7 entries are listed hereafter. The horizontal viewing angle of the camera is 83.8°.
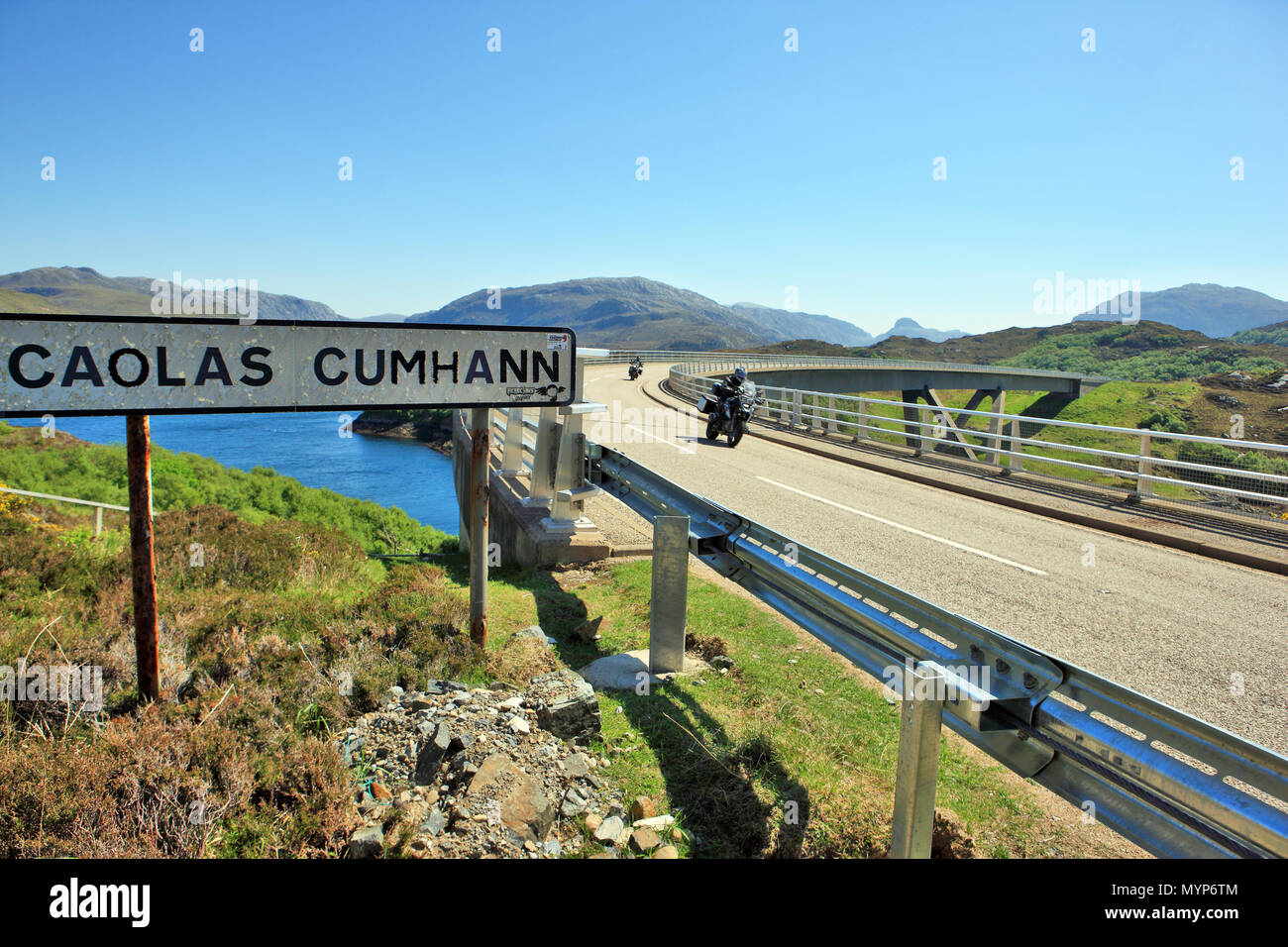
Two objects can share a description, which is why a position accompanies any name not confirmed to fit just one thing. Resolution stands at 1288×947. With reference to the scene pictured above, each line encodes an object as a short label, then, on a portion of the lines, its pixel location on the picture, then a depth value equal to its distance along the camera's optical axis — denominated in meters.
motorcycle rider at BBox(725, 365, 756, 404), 18.76
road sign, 3.91
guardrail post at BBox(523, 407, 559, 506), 8.26
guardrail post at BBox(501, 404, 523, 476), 10.60
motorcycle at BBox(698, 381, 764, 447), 18.44
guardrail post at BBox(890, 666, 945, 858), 2.50
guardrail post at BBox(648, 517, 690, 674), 5.10
